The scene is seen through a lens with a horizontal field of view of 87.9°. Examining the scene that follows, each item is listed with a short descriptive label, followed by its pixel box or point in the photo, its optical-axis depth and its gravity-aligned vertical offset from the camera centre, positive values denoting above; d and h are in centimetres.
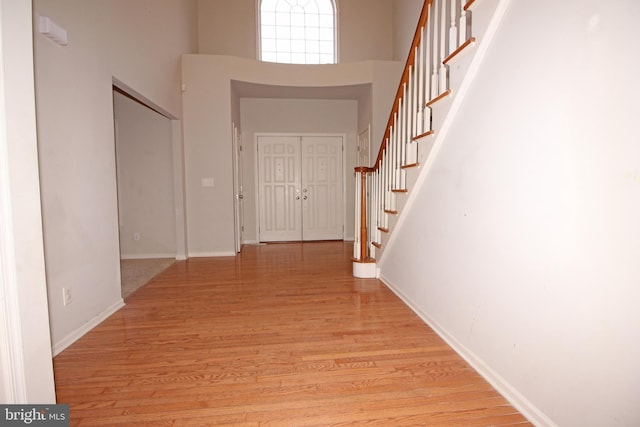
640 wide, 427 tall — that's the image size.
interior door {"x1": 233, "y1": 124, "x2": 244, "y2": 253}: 516 +1
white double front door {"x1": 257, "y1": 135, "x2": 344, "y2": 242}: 616 +2
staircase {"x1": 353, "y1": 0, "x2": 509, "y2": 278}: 174 +51
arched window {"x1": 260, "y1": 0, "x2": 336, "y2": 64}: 579 +279
